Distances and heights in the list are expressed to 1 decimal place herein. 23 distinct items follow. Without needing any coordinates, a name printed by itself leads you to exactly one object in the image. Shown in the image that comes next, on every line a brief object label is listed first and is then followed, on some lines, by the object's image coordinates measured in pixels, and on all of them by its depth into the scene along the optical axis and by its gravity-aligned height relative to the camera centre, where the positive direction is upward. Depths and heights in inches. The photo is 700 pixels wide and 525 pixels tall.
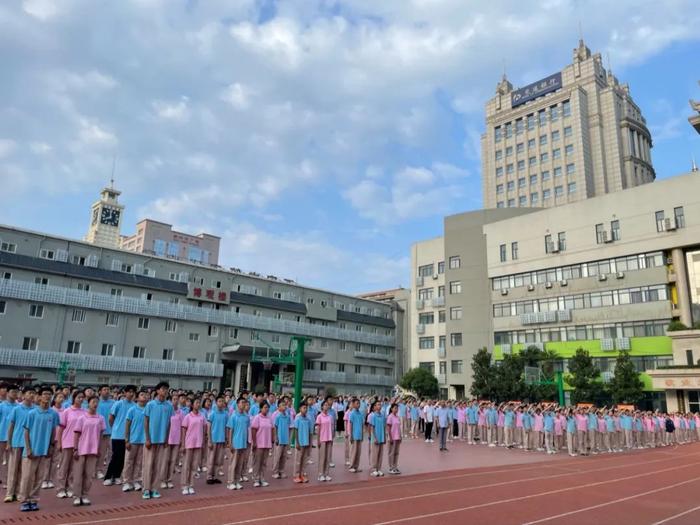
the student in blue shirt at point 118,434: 370.0 -37.5
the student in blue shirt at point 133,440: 354.6 -39.6
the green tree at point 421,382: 1765.5 +13.8
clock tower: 3356.3 +1009.5
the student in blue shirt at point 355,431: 481.1 -41.1
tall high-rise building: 2316.7 +1121.2
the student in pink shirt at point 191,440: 362.6 -40.8
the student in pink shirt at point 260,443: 405.4 -46.1
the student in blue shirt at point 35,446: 296.7 -39.2
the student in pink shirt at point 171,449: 358.0 -46.6
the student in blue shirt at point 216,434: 399.9 -38.6
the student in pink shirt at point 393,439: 484.1 -48.0
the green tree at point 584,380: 1339.8 +25.3
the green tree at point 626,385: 1275.8 +15.3
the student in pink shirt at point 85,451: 314.2 -43.4
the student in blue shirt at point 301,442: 425.1 -46.4
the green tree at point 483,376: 1526.8 +34.3
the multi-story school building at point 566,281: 1333.7 +317.0
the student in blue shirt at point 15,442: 309.1 -37.2
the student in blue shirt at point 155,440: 338.0 -38.2
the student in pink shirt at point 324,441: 438.0 -46.7
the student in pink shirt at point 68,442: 324.2 -38.6
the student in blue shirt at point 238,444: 385.4 -44.3
